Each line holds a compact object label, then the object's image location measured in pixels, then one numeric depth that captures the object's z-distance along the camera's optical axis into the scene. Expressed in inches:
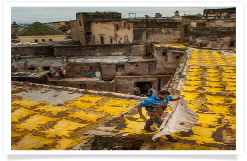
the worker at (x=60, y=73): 613.3
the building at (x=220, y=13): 845.8
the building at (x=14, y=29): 1220.0
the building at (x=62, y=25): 1442.4
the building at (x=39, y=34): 978.7
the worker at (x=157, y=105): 140.0
